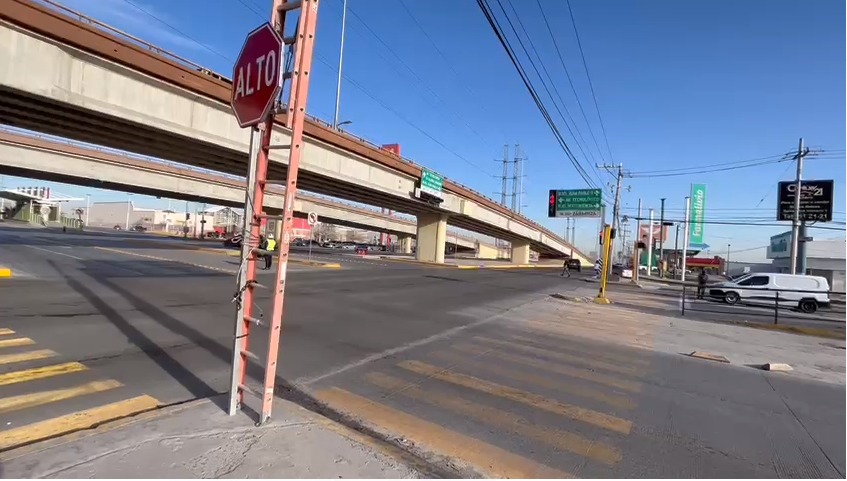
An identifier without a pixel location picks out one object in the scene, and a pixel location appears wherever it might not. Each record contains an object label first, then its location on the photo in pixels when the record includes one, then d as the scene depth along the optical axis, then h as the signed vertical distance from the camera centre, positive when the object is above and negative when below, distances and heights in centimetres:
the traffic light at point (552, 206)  3869 +417
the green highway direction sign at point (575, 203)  3747 +449
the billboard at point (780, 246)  5178 +324
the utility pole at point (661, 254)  6414 +161
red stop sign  362 +127
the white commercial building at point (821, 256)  4731 +220
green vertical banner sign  5467 +742
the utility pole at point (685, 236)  5359 +343
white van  2342 -88
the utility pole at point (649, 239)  5878 +307
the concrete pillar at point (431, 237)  4884 +118
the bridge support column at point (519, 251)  7744 +65
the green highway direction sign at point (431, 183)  3844 +536
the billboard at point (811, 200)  3322 +532
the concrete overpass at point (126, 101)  1410 +452
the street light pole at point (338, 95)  4069 +1259
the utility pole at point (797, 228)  3081 +323
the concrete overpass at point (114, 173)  3638 +457
